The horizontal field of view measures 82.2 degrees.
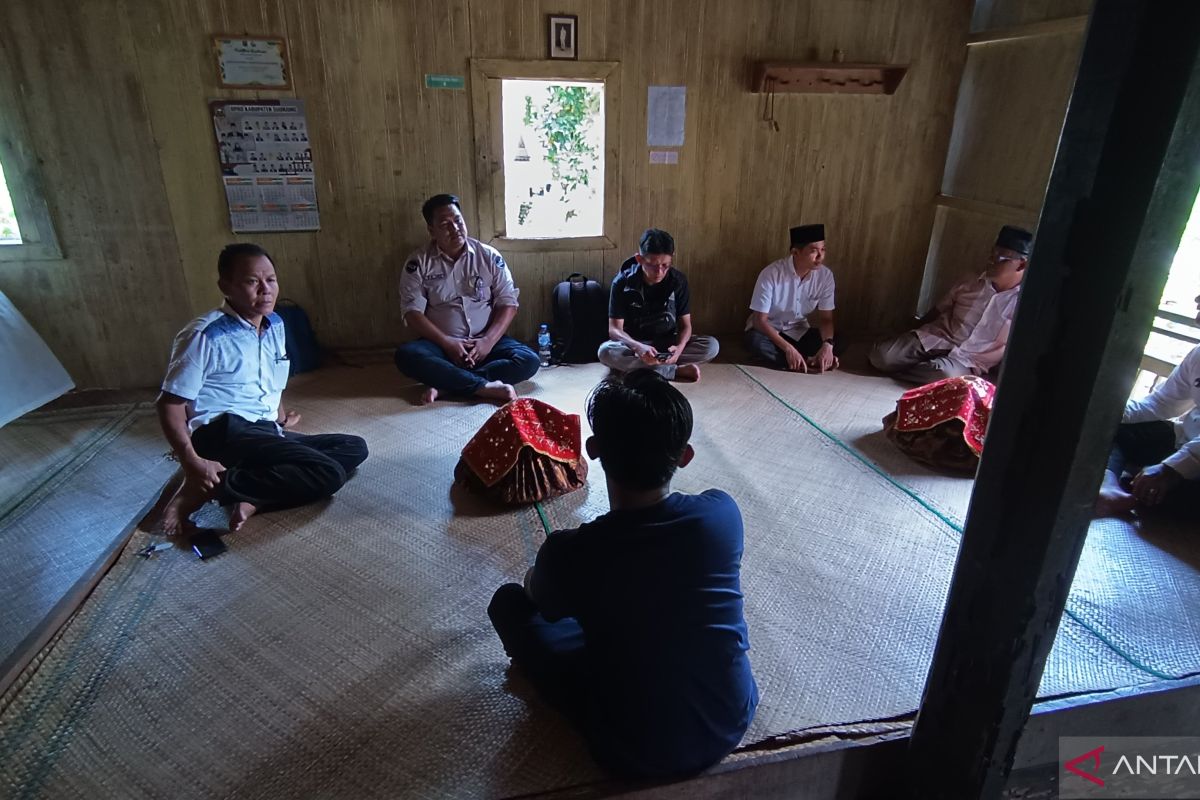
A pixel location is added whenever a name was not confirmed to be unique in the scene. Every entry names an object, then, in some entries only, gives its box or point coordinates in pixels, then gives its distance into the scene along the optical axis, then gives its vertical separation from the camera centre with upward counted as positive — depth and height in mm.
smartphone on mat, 2135 -1248
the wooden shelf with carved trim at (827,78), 3873 +290
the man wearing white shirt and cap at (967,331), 3354 -983
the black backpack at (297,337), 3680 -1080
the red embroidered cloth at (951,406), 2688 -1022
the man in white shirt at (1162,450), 2266 -1036
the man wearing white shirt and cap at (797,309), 3855 -966
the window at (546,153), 3660 -141
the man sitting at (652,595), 1195 -781
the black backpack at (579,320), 3914 -1029
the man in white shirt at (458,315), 3350 -929
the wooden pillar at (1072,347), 878 -282
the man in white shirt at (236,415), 2148 -929
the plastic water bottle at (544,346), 3926 -1168
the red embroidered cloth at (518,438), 2420 -1052
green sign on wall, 3539 +203
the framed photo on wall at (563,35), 3562 +442
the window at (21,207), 3066 -387
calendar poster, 3385 -207
